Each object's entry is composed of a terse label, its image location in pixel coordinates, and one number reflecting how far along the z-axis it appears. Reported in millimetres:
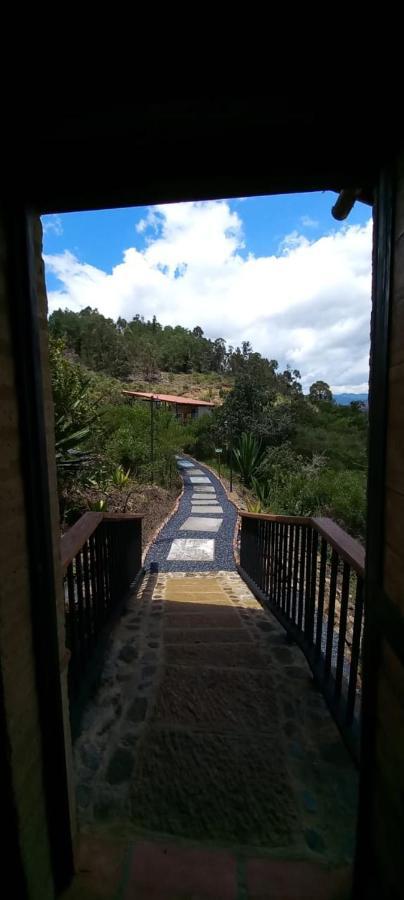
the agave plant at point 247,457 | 12805
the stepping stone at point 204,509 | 8883
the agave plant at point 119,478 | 8258
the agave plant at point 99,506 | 6429
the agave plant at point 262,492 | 9297
